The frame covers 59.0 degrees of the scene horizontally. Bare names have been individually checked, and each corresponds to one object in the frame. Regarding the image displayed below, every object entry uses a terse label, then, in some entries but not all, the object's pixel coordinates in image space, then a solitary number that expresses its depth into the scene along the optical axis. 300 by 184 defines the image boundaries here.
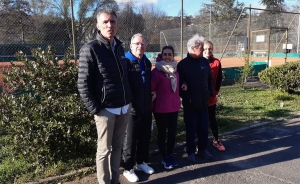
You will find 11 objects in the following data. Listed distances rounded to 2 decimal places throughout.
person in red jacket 4.21
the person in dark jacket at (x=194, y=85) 3.75
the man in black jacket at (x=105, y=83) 2.67
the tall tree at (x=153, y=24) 9.08
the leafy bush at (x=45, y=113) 3.32
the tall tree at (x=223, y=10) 40.53
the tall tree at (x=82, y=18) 5.50
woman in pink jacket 3.55
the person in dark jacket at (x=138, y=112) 3.22
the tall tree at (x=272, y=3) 41.97
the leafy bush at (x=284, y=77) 8.14
